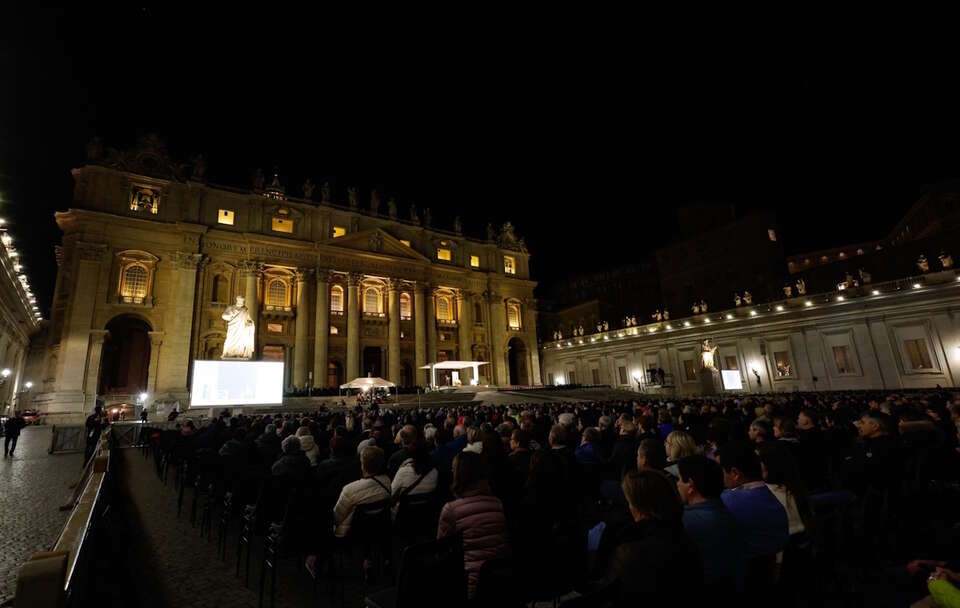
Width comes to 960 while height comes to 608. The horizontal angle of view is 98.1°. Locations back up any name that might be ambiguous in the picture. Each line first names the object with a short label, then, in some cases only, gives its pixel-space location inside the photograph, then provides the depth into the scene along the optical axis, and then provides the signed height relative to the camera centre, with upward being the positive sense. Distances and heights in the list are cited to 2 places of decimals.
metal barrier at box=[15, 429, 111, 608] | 1.51 -0.61
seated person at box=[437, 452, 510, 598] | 2.85 -0.86
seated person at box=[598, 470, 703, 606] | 1.67 -0.70
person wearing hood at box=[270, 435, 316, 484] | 4.70 -0.63
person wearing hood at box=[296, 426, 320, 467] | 6.30 -0.58
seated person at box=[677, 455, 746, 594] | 2.14 -0.76
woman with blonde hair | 3.69 -0.53
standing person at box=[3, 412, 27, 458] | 12.58 -0.14
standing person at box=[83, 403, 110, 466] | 12.00 -0.25
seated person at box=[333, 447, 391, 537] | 4.00 -0.85
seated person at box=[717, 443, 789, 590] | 2.54 -0.80
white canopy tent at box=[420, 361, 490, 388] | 29.61 +2.42
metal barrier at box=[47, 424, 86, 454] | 14.33 -0.57
